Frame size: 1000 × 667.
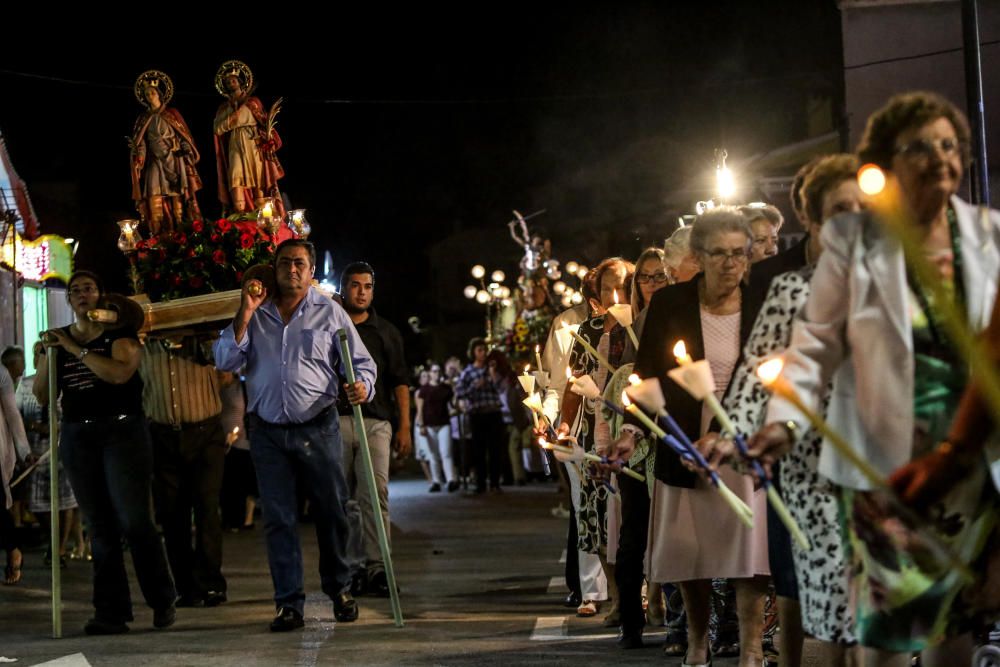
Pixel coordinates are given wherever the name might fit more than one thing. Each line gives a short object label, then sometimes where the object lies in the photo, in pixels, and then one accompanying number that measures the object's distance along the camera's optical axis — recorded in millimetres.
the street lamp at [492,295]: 35894
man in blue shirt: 9438
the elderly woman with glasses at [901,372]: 4086
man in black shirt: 11188
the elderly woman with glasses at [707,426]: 6539
